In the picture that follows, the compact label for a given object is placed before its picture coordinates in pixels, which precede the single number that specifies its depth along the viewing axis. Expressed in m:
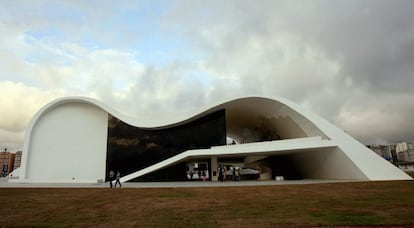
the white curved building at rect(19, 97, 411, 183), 20.17
